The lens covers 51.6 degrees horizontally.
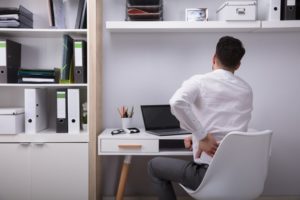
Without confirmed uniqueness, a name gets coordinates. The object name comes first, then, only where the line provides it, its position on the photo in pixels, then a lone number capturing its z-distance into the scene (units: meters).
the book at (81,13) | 2.52
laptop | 2.62
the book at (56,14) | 2.55
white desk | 2.35
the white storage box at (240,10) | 2.45
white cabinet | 2.40
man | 1.72
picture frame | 2.61
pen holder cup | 2.68
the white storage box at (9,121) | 2.38
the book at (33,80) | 2.54
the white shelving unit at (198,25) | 2.49
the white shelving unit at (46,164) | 2.39
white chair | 1.64
